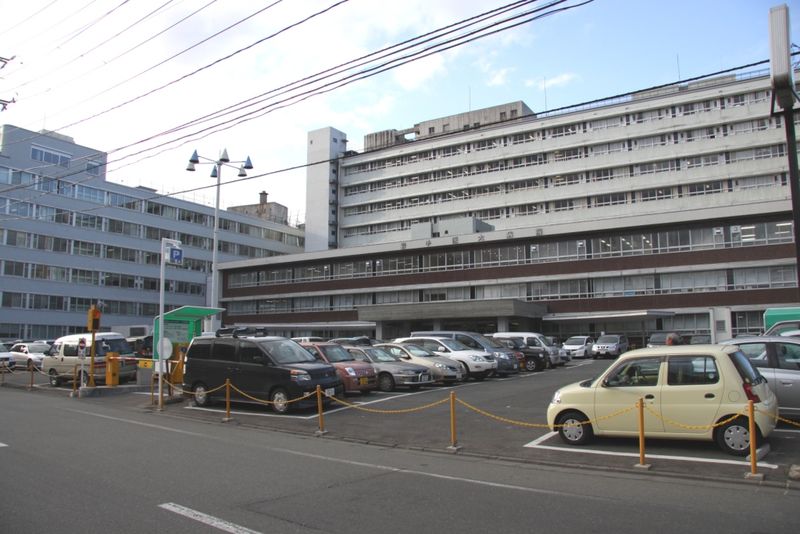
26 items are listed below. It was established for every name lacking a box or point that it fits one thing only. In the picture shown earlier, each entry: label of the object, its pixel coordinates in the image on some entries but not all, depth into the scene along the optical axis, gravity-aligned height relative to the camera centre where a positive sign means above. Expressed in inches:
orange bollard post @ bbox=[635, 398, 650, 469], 320.5 -62.4
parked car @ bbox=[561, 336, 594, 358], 1524.4 -64.0
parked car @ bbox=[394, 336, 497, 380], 833.5 -47.8
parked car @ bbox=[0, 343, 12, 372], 1187.3 -81.0
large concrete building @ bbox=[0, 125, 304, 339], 2354.8 +337.5
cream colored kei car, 330.0 -45.6
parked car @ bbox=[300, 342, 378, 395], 650.2 -52.2
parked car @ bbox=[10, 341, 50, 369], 1248.0 -73.2
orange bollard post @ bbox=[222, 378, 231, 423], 535.2 -73.5
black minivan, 550.3 -49.0
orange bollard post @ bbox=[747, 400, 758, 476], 294.5 -62.5
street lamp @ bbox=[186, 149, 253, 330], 1127.0 +308.0
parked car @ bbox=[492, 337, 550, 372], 1061.8 -67.8
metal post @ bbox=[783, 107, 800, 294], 329.6 +90.2
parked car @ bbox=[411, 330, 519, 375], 904.9 -42.2
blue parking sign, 673.8 +76.8
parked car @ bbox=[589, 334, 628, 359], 1476.4 -63.1
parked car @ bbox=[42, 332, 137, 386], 855.7 -54.7
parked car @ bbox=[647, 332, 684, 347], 1093.9 -32.7
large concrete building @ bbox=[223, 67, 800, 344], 1855.3 +328.5
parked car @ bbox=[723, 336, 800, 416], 403.9 -29.0
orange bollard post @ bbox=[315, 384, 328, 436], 455.8 -85.0
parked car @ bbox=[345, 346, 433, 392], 709.3 -63.6
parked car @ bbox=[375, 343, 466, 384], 762.2 -52.1
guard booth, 725.9 -11.0
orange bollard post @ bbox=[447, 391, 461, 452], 390.5 -76.7
